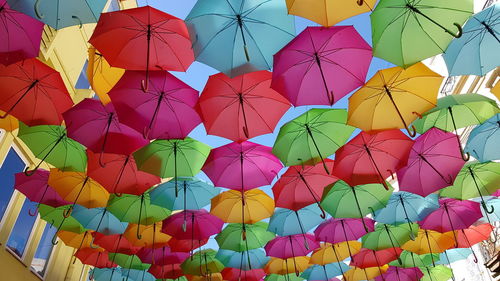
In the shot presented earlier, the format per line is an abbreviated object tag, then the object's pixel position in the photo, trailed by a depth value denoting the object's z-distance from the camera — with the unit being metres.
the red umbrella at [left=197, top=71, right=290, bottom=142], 5.18
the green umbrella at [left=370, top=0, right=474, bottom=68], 4.16
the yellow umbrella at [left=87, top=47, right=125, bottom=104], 5.23
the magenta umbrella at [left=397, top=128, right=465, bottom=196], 6.07
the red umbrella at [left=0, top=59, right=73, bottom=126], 5.18
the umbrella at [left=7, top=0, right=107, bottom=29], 4.24
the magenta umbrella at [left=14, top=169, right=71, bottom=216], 7.22
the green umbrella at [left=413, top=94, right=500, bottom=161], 5.41
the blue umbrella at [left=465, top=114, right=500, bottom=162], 5.89
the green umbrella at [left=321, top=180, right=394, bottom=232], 7.03
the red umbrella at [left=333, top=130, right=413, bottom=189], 5.92
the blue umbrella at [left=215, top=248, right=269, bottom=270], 9.55
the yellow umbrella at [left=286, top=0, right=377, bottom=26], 3.97
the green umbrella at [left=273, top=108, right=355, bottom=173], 5.84
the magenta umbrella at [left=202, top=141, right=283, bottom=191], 6.40
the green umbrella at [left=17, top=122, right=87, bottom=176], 6.17
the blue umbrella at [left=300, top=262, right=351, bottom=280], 10.50
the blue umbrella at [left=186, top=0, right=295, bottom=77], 4.36
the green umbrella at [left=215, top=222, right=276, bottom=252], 8.61
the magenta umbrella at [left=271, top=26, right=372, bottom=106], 4.46
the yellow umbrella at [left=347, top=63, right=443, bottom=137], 5.03
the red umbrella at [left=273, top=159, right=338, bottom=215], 6.89
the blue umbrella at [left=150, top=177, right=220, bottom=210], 7.20
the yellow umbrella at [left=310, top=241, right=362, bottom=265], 9.27
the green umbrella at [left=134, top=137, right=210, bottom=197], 6.21
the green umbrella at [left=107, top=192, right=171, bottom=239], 7.39
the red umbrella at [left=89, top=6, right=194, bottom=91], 4.48
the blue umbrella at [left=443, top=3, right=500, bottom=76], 4.77
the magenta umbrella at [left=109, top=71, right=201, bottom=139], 5.01
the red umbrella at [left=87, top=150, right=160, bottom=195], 6.44
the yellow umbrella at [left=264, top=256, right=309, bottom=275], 10.01
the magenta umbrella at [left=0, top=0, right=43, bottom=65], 4.53
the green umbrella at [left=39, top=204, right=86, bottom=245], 7.91
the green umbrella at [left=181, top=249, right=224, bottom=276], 9.91
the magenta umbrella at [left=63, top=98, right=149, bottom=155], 5.66
